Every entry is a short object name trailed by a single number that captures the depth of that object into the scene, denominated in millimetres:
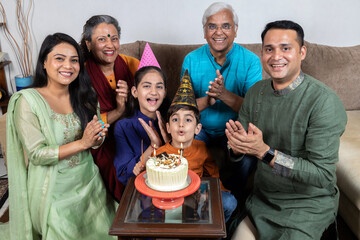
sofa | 2967
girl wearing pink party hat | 2039
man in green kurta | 1580
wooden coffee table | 1360
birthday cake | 1486
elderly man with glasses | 2326
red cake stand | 1447
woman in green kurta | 1733
